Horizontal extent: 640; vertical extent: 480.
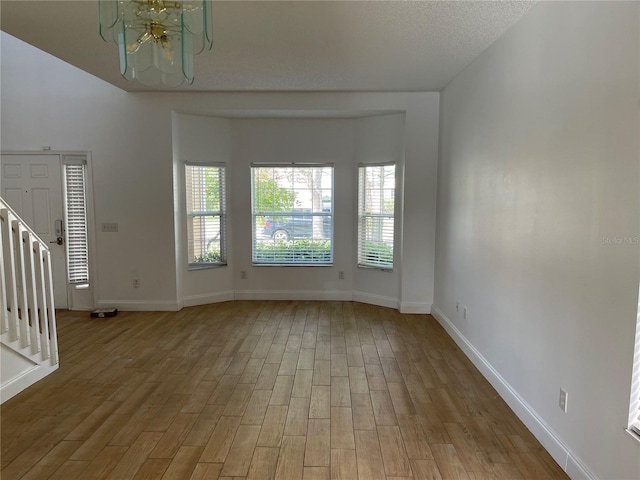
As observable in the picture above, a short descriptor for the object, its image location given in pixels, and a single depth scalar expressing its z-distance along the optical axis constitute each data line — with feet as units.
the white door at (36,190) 16.79
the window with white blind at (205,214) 17.93
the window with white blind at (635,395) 5.61
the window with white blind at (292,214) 18.75
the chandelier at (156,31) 5.64
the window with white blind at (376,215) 17.57
